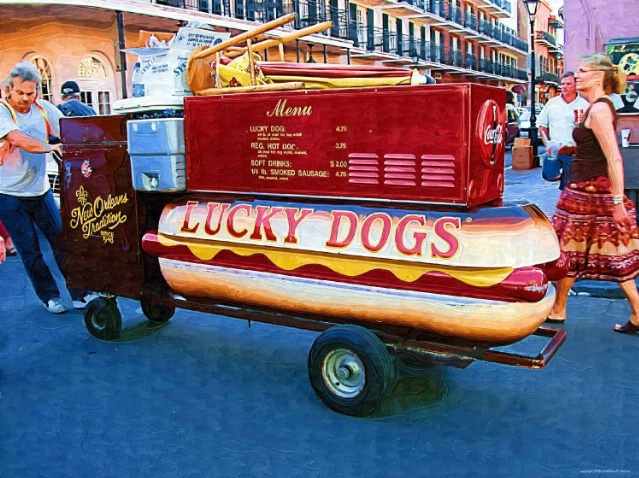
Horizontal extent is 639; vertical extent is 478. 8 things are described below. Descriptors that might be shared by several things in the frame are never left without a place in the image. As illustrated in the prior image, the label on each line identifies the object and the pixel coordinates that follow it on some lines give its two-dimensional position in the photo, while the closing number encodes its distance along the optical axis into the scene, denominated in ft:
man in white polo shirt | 27.43
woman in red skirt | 16.11
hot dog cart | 11.80
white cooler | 15.06
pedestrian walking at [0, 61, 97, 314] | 19.38
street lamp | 64.28
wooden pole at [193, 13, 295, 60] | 14.30
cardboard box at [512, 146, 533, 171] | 63.26
